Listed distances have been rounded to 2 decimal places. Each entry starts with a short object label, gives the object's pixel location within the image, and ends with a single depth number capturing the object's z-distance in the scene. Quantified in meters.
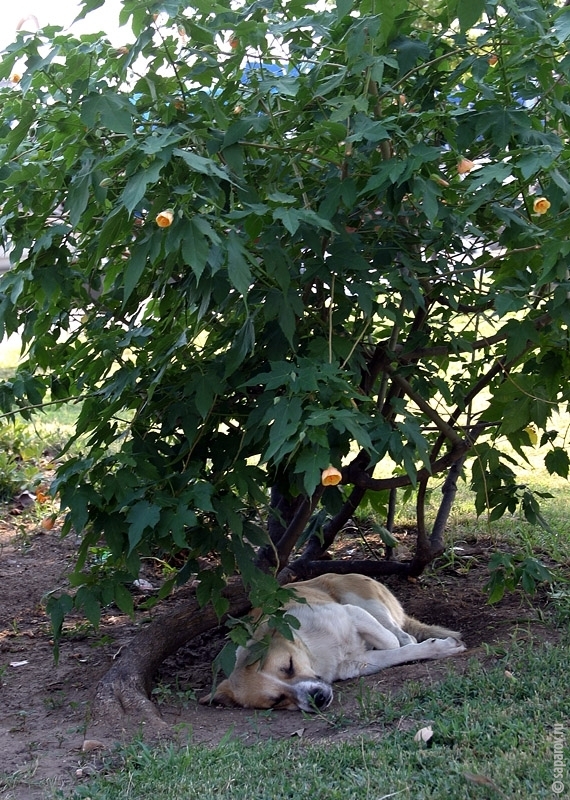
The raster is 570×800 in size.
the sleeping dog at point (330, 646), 4.36
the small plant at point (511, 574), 4.51
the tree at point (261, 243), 3.08
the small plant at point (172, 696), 4.30
